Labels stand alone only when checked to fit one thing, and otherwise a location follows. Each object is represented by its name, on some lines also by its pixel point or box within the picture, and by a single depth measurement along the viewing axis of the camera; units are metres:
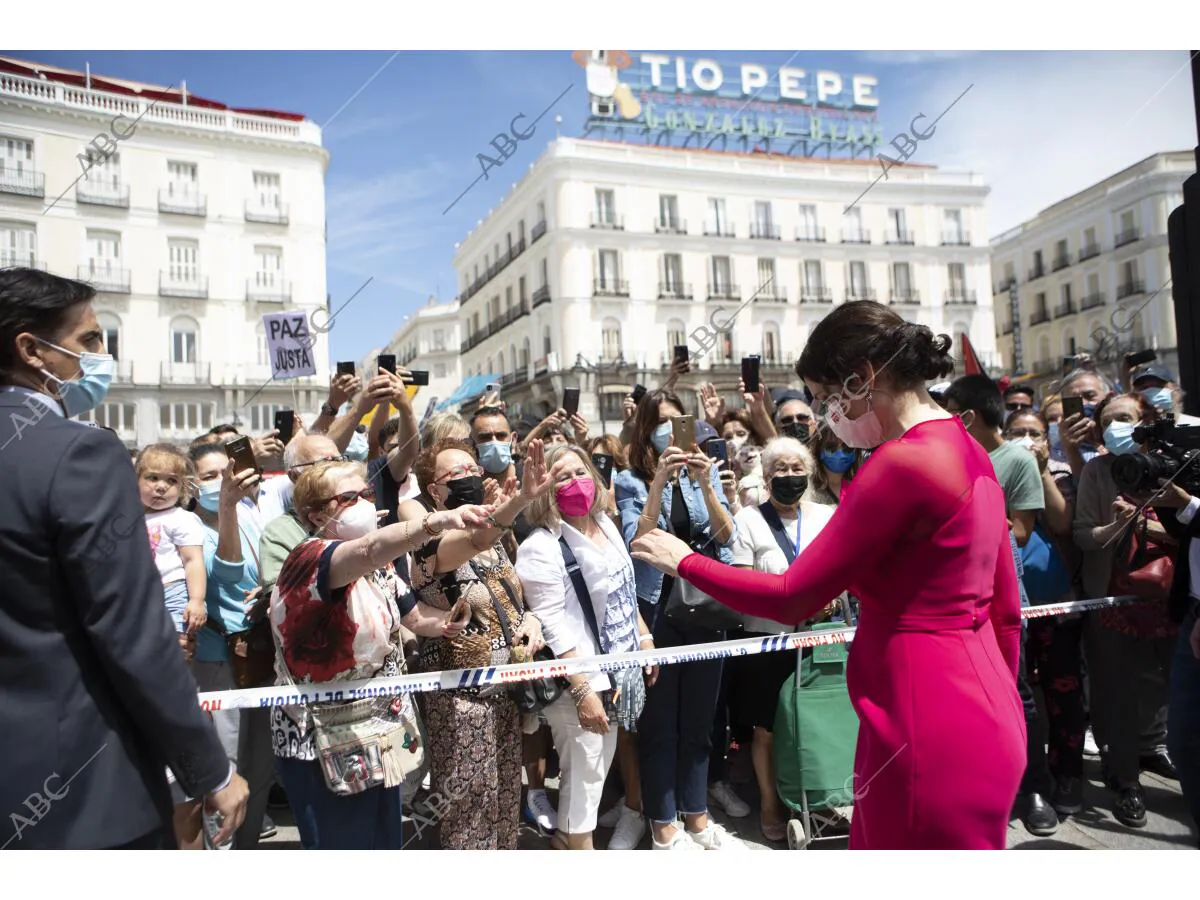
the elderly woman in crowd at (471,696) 3.14
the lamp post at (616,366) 34.06
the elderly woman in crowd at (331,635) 2.44
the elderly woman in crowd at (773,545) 3.88
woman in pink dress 1.85
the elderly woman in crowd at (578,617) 3.46
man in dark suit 1.63
